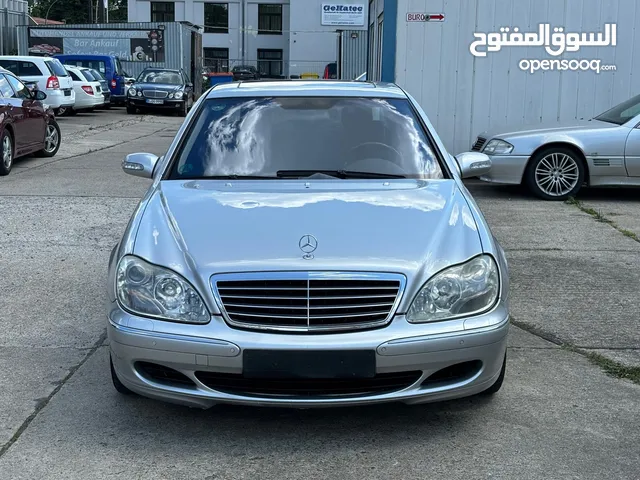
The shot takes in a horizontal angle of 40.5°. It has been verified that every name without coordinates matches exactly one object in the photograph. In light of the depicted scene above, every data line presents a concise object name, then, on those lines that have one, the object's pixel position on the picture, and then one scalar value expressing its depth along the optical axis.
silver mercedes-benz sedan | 3.60
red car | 12.55
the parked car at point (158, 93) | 29.62
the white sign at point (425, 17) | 12.72
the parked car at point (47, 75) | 21.64
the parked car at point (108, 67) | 32.25
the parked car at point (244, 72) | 49.01
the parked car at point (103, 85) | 28.77
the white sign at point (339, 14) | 56.12
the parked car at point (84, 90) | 26.42
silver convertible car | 10.60
